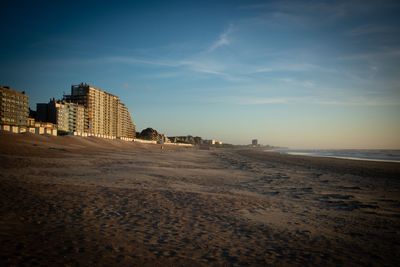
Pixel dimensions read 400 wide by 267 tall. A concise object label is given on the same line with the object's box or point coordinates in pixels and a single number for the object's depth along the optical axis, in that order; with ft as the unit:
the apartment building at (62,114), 415.33
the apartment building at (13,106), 353.51
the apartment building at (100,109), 481.46
